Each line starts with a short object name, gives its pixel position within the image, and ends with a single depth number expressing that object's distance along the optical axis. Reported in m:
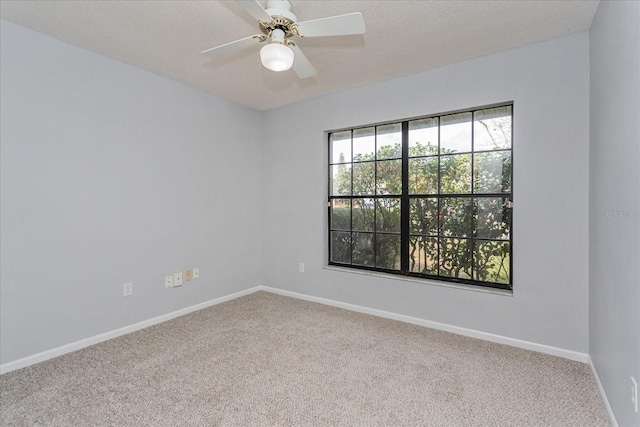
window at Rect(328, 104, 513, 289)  2.79
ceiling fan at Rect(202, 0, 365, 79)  1.67
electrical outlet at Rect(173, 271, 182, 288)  3.29
